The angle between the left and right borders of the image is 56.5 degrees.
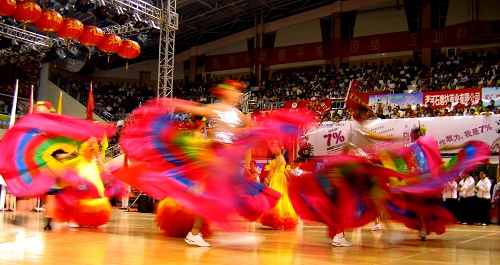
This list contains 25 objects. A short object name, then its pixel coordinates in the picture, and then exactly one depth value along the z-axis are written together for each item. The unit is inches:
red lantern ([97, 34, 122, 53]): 494.6
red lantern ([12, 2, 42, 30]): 428.1
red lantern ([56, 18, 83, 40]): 465.4
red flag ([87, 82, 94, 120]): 259.3
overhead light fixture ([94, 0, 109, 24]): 526.9
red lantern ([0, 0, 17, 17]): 410.9
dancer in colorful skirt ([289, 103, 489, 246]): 170.2
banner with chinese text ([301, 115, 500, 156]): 421.7
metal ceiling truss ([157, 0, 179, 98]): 562.7
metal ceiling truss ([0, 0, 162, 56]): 550.0
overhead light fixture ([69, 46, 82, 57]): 676.0
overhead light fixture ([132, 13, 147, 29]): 554.6
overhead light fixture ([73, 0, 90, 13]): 512.1
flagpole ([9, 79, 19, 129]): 319.6
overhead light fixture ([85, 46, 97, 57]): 645.6
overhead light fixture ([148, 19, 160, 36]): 568.4
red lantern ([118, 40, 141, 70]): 507.8
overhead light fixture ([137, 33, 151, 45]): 606.1
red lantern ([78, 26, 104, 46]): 479.8
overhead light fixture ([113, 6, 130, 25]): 544.6
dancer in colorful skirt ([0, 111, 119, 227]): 207.9
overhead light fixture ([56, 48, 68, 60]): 681.0
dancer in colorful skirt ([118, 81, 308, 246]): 151.1
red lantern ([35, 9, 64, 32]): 445.7
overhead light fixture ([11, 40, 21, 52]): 664.4
